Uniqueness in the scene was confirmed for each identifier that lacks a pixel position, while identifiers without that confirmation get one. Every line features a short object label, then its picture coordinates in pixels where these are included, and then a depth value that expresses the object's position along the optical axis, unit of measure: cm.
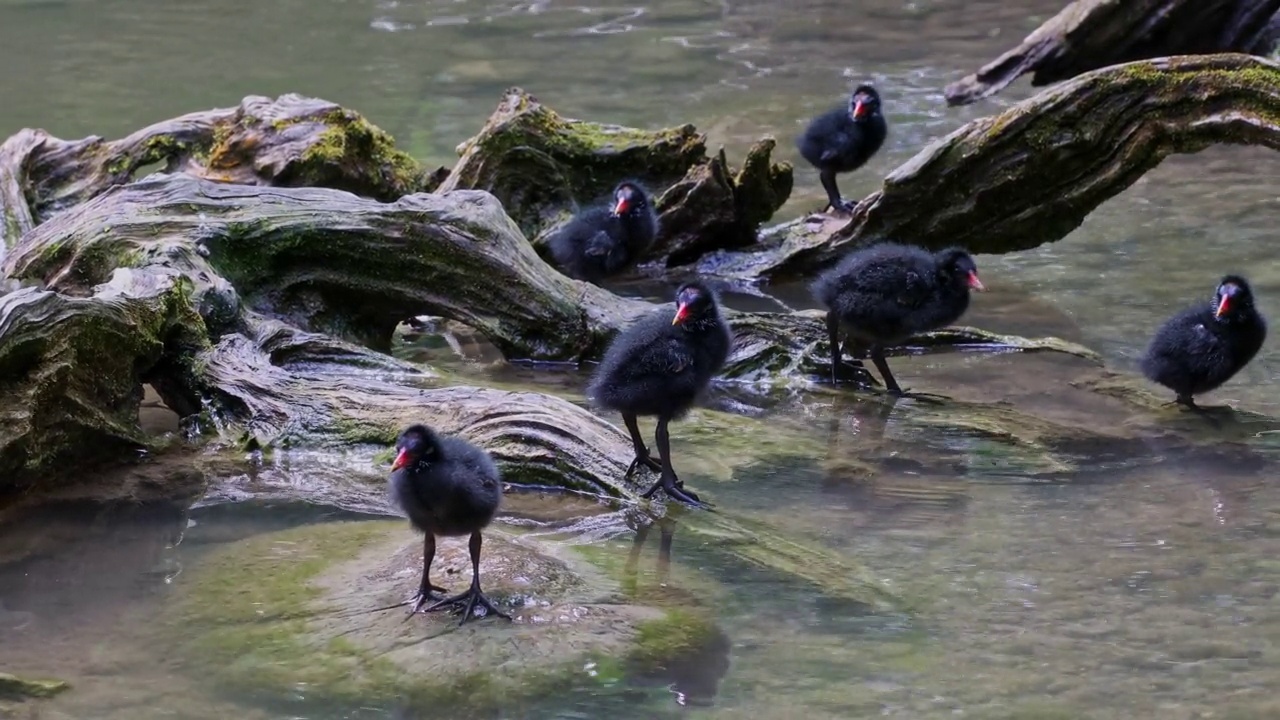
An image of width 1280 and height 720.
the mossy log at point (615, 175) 2041
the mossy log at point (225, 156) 1914
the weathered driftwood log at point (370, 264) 1609
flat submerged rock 967
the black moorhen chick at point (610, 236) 1945
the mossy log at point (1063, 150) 1703
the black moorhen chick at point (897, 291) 1596
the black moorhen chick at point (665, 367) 1268
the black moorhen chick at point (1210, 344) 1533
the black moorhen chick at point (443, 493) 1013
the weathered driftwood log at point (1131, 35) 2272
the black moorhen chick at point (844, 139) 2170
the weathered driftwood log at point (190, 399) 1309
